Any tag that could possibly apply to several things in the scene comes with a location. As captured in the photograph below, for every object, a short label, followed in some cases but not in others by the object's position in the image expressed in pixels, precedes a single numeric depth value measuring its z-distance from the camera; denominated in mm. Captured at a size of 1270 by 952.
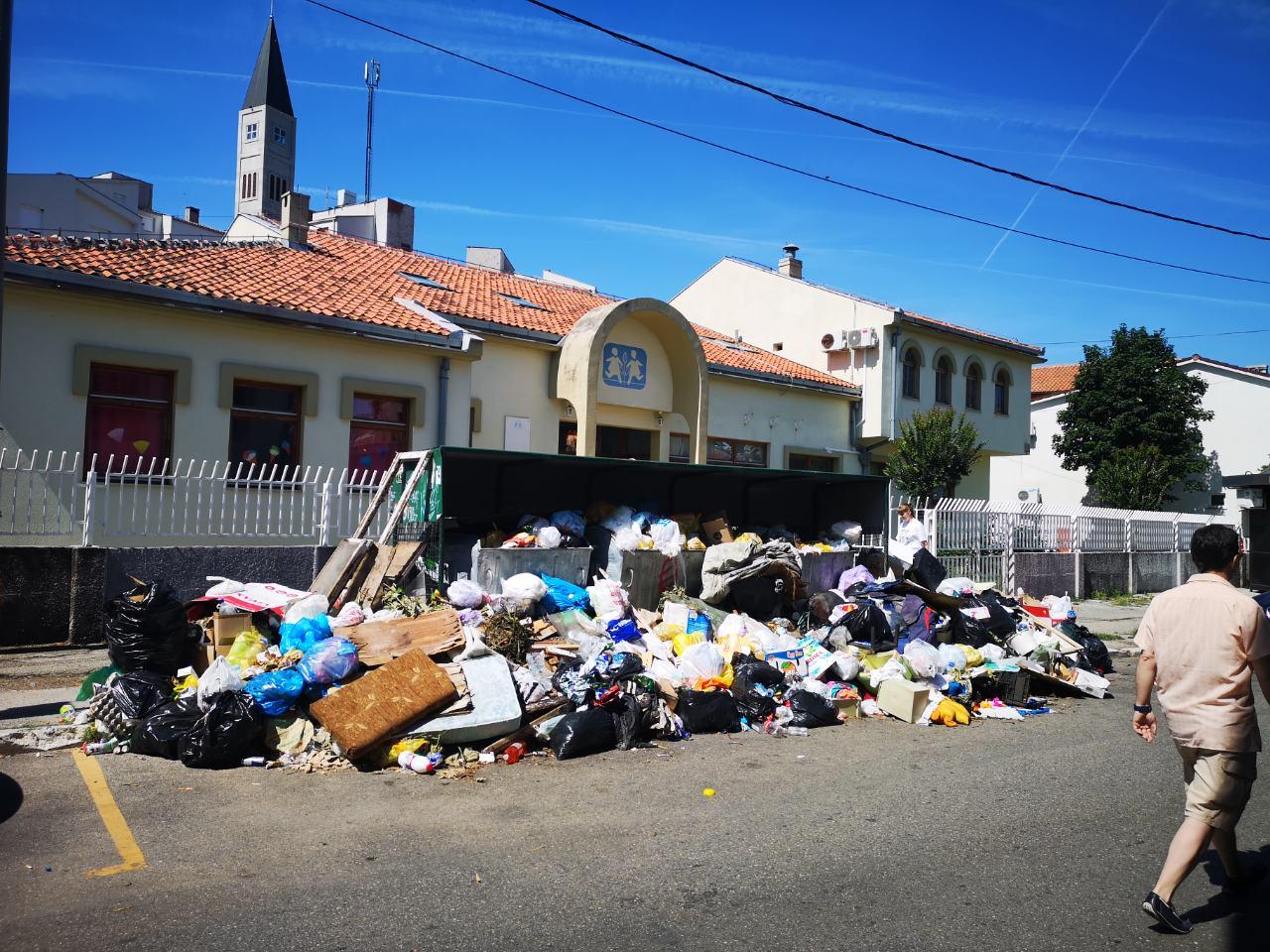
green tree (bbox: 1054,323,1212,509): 34188
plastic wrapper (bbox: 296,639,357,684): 7044
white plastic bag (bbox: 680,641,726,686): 8492
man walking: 3969
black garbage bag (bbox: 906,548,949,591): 12875
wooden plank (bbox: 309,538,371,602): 9594
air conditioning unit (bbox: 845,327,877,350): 24641
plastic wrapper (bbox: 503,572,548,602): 9406
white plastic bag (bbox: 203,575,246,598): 8906
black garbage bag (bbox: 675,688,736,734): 7656
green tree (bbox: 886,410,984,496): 22250
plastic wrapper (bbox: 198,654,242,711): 6859
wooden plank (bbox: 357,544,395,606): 9430
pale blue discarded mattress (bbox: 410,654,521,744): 6637
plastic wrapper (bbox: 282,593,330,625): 8320
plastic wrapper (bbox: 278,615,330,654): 7820
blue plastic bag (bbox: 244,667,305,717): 6691
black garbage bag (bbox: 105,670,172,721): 6828
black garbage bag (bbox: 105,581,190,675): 7691
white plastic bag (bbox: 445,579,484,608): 9234
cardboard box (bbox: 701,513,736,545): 12148
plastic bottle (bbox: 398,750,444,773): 6301
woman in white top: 15169
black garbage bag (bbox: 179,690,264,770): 6301
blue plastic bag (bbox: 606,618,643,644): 9406
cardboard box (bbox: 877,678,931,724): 8242
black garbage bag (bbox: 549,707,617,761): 6840
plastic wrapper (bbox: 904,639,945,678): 8883
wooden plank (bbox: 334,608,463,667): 7734
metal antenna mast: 51531
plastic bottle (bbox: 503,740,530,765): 6656
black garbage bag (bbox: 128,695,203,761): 6489
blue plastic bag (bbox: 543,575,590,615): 9734
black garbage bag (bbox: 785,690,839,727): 7965
